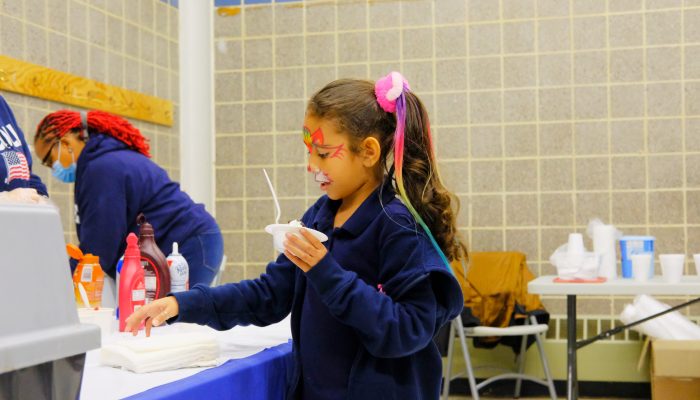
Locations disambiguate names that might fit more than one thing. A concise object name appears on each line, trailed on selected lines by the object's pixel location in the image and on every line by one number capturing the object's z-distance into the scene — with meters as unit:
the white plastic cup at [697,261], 3.51
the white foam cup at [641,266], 3.37
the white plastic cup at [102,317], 1.85
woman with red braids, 2.64
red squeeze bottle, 1.86
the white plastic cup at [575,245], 3.42
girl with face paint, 1.36
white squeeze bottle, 2.04
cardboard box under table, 3.53
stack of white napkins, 1.38
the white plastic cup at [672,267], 3.30
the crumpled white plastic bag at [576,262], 3.35
